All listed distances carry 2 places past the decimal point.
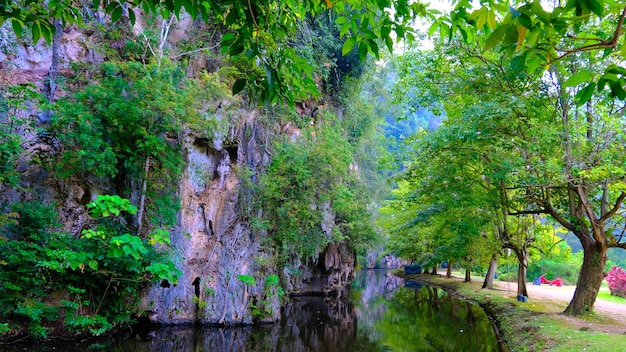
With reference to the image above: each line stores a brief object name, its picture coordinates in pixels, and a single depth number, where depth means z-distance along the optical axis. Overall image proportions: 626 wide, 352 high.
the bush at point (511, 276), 30.36
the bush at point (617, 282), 17.66
